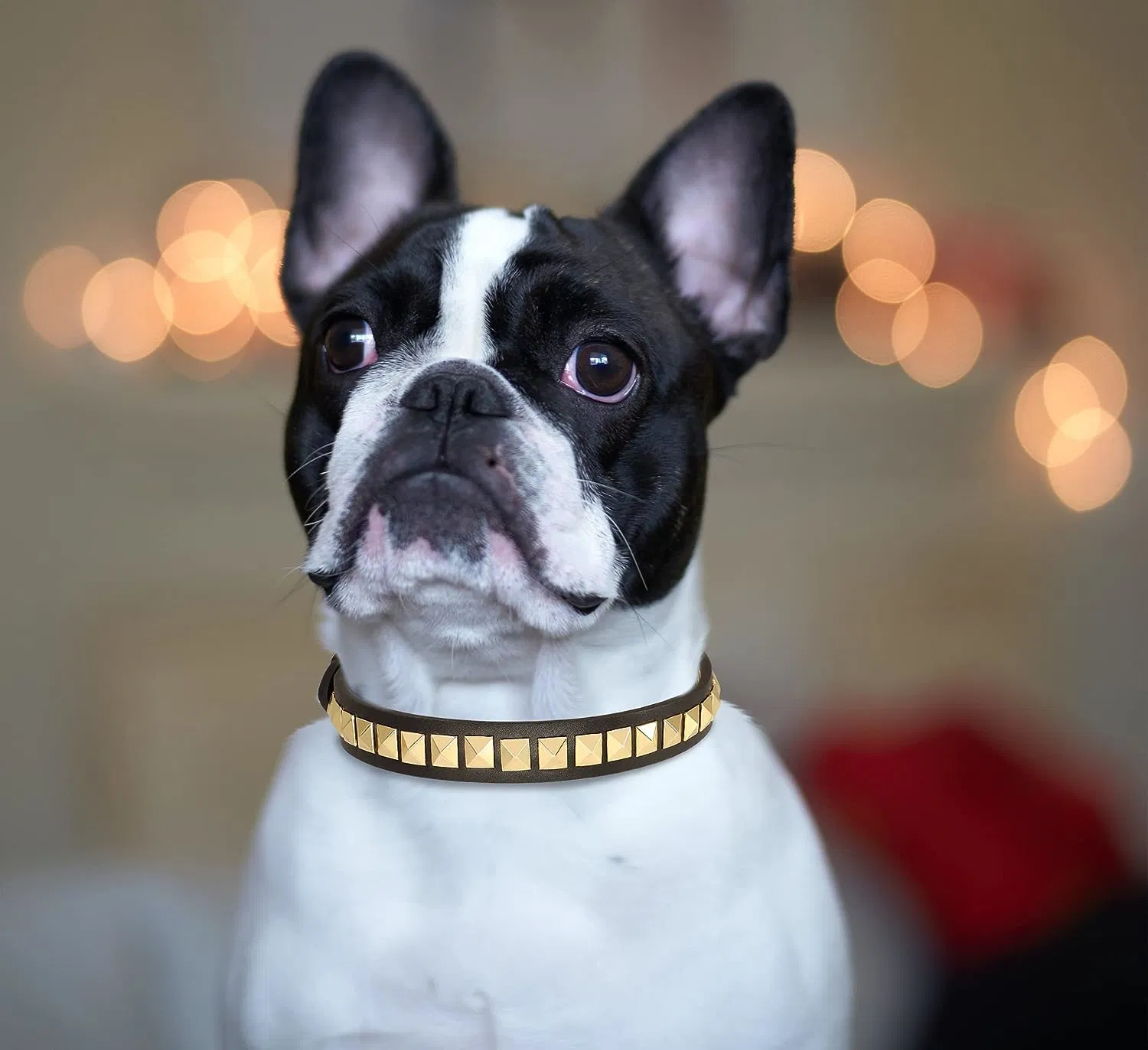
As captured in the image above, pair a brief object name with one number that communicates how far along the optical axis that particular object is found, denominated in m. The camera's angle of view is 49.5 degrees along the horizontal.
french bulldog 0.94
